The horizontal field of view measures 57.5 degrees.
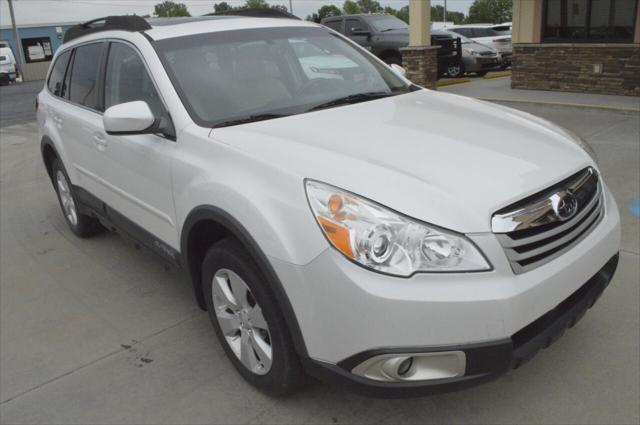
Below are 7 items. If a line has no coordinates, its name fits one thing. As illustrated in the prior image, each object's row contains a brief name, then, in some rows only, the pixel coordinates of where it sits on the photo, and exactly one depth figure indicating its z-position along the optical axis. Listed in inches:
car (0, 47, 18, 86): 1293.1
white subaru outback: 81.1
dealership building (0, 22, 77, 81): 1862.7
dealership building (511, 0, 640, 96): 387.2
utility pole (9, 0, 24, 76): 1564.0
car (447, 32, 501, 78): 623.8
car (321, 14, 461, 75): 560.7
